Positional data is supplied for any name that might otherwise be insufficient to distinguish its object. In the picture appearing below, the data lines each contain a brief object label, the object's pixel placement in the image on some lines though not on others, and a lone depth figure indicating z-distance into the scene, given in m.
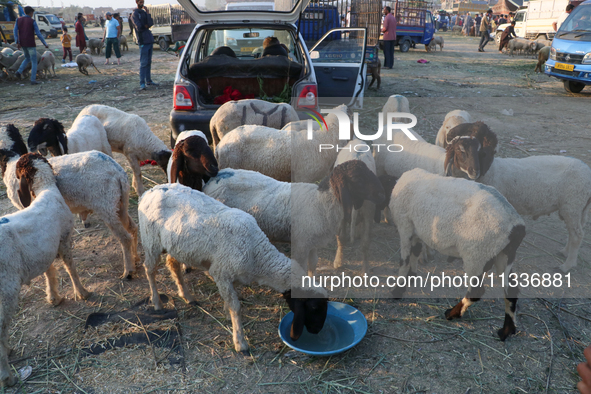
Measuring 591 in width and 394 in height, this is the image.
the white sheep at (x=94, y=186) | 3.84
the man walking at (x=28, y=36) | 12.37
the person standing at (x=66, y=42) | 17.77
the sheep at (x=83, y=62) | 14.68
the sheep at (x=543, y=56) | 15.24
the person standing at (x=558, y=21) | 20.97
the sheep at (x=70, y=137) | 4.57
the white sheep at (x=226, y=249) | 3.05
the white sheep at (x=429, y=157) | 3.99
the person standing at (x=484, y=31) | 23.55
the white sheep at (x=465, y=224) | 3.00
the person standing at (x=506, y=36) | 23.20
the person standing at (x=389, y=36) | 15.11
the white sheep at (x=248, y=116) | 5.33
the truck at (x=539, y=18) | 21.92
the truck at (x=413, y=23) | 21.94
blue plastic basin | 3.02
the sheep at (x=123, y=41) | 22.45
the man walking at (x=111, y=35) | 16.14
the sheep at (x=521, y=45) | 21.78
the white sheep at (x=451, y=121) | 5.34
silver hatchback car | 5.52
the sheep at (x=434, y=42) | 22.89
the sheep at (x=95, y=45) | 21.03
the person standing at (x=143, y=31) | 10.74
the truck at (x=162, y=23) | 22.91
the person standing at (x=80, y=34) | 18.03
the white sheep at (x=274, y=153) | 4.75
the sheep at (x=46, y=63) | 14.02
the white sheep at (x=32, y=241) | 2.81
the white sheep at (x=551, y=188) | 3.91
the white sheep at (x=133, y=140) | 5.57
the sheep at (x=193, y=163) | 3.90
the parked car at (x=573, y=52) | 11.19
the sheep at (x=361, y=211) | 4.06
